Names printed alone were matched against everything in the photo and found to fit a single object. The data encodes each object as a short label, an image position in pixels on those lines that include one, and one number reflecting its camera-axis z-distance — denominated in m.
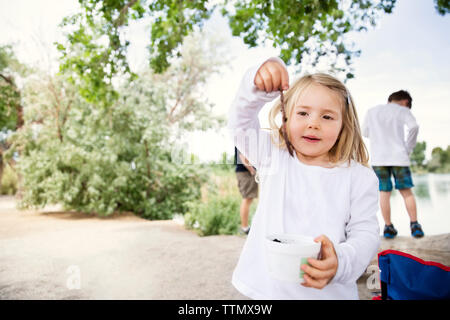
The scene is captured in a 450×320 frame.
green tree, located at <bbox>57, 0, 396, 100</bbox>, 2.13
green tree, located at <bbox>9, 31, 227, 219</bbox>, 3.75
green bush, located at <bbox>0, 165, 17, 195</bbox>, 2.82
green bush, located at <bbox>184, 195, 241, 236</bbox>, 3.27
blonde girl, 0.66
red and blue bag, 0.89
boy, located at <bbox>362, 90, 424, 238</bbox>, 2.06
